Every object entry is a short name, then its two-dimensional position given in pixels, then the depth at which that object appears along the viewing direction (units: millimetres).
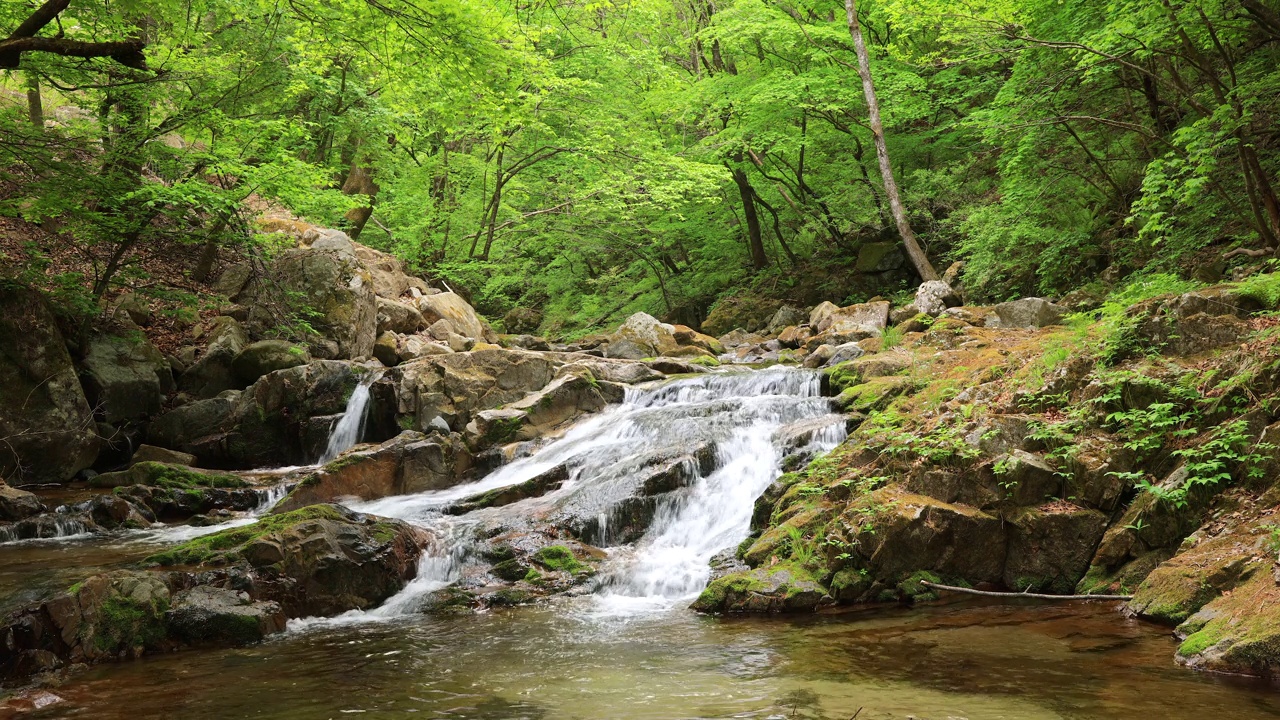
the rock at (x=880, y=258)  19797
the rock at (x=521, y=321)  29047
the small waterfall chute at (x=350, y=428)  13922
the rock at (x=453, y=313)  19594
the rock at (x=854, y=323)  15562
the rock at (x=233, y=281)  16906
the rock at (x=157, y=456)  12625
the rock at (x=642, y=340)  17891
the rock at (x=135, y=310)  14242
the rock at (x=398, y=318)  18188
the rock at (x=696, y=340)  18359
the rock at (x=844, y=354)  13156
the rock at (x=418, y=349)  16703
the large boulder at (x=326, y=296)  15953
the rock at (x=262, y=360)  14695
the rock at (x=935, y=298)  14934
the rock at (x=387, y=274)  19516
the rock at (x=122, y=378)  12781
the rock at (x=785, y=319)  20000
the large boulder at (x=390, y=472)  10570
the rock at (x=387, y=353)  16906
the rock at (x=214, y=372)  14555
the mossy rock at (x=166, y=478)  11188
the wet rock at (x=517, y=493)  10039
